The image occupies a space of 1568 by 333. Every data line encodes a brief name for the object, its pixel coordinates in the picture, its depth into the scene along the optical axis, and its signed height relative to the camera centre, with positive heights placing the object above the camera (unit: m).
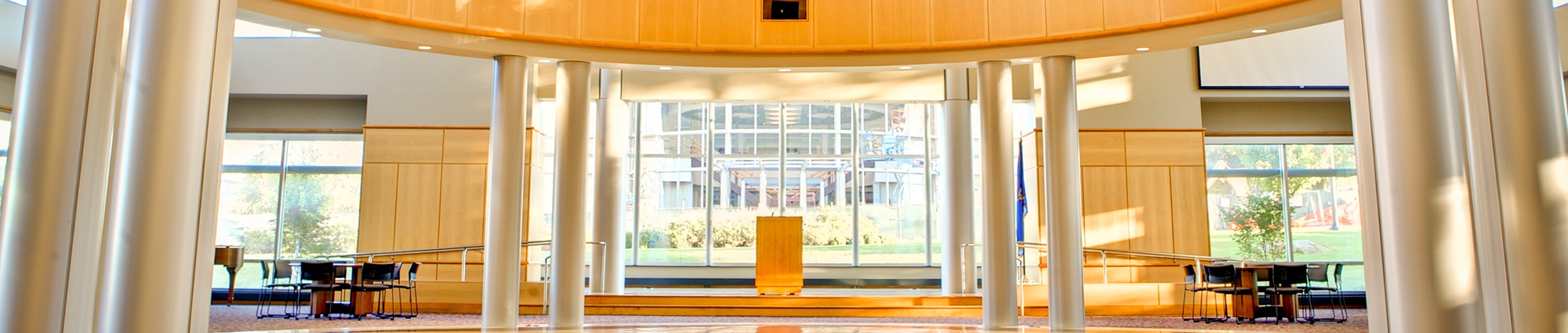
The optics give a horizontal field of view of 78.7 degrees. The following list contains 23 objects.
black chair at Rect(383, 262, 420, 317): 11.07 -0.49
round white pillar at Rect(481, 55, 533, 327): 8.41 +0.42
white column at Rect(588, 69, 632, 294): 12.09 +0.60
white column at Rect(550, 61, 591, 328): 8.77 +0.45
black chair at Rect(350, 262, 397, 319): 10.33 -0.34
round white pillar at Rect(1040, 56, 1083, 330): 8.21 +0.28
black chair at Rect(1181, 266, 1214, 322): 10.54 -0.51
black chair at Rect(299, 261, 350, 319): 9.84 -0.33
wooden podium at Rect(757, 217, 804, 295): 11.23 -0.16
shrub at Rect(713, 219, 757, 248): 15.29 +0.16
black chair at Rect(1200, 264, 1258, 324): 9.87 -0.34
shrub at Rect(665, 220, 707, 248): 15.34 +0.16
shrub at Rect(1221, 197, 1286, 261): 13.98 +0.24
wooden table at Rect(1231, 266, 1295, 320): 10.05 -0.62
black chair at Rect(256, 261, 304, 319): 10.42 -0.39
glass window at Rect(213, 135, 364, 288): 13.81 +0.67
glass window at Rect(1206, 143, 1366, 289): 14.00 +0.61
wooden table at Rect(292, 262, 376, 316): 10.20 -0.63
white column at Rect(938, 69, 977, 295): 12.23 +0.74
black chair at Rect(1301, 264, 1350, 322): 10.54 -0.39
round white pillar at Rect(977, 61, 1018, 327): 8.64 +0.42
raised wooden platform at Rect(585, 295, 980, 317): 10.59 -0.70
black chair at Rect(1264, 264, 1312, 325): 9.73 -0.33
